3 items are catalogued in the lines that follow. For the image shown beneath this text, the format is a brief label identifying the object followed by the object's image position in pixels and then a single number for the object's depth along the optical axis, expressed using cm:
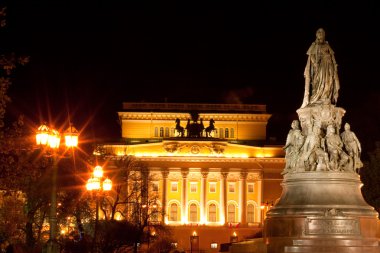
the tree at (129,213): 4638
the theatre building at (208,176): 10856
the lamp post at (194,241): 9799
